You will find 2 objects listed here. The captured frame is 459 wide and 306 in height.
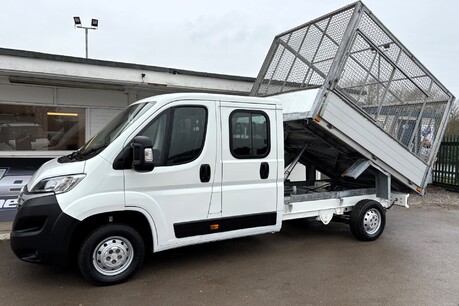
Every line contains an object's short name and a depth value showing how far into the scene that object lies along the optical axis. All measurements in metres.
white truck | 4.07
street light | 11.96
